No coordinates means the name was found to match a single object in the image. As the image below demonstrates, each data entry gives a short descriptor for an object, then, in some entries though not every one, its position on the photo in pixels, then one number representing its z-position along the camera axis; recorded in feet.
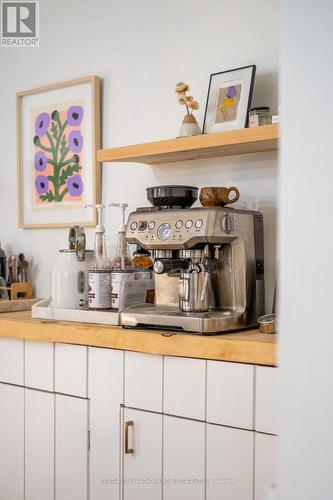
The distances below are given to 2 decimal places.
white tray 7.54
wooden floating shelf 6.94
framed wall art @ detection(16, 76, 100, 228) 9.62
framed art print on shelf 7.70
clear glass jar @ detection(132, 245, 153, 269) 8.26
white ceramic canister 8.21
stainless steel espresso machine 6.84
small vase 7.86
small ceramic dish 6.66
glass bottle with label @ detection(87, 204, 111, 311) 7.86
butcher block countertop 5.93
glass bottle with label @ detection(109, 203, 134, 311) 7.73
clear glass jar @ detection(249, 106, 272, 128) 7.42
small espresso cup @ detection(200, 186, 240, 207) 7.38
